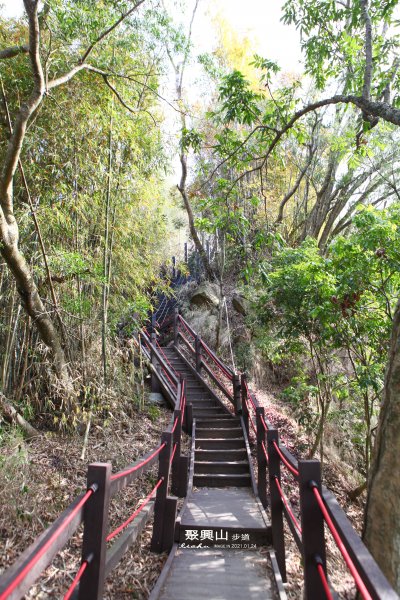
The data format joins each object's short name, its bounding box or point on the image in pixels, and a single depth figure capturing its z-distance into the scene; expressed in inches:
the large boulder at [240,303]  439.2
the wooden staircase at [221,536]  95.5
